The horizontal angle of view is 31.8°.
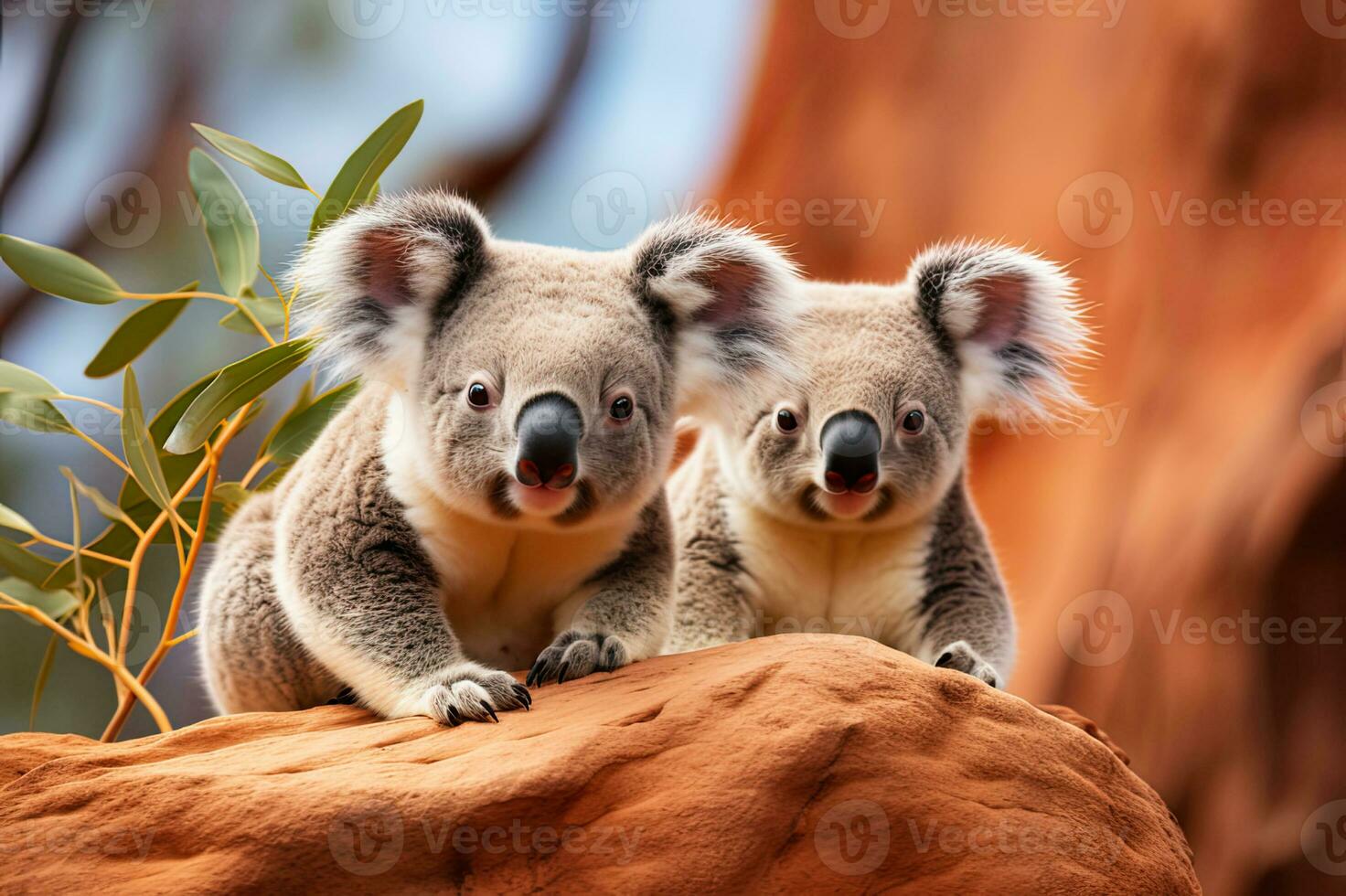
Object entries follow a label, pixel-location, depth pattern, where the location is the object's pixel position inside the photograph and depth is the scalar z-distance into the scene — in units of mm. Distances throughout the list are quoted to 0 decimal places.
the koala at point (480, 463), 4156
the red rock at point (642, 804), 3463
